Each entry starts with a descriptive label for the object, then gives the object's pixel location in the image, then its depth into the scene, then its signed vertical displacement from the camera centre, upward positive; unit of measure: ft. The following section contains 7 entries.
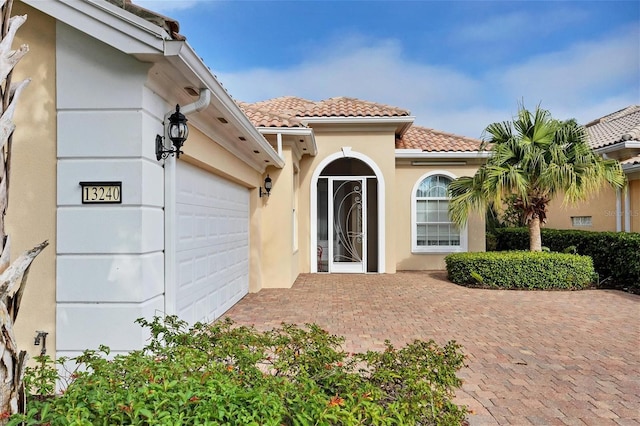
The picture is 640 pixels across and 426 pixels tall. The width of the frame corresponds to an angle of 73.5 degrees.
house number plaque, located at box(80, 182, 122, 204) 13.24 +0.92
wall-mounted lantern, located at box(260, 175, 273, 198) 34.27 +2.88
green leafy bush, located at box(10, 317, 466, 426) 7.16 -3.23
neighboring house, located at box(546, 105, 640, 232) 41.32 +2.07
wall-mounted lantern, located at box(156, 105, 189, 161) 14.52 +2.97
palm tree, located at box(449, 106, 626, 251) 33.88 +4.27
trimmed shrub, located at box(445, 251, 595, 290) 34.86 -4.19
